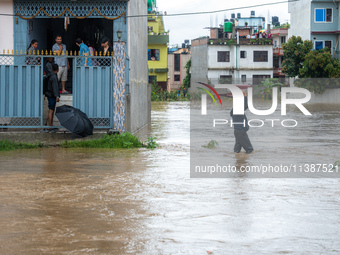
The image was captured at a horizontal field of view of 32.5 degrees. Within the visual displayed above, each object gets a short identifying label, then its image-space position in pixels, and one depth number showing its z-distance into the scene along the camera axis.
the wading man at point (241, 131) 13.55
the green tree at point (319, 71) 53.62
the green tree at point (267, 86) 59.94
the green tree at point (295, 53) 56.00
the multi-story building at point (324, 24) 57.81
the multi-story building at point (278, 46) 71.01
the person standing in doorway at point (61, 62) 17.50
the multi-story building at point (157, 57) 61.69
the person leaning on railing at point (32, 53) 15.87
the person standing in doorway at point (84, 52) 16.22
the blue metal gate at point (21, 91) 15.44
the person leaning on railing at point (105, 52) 16.05
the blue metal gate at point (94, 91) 15.71
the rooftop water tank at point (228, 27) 73.39
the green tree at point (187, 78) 74.42
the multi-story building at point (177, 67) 84.88
